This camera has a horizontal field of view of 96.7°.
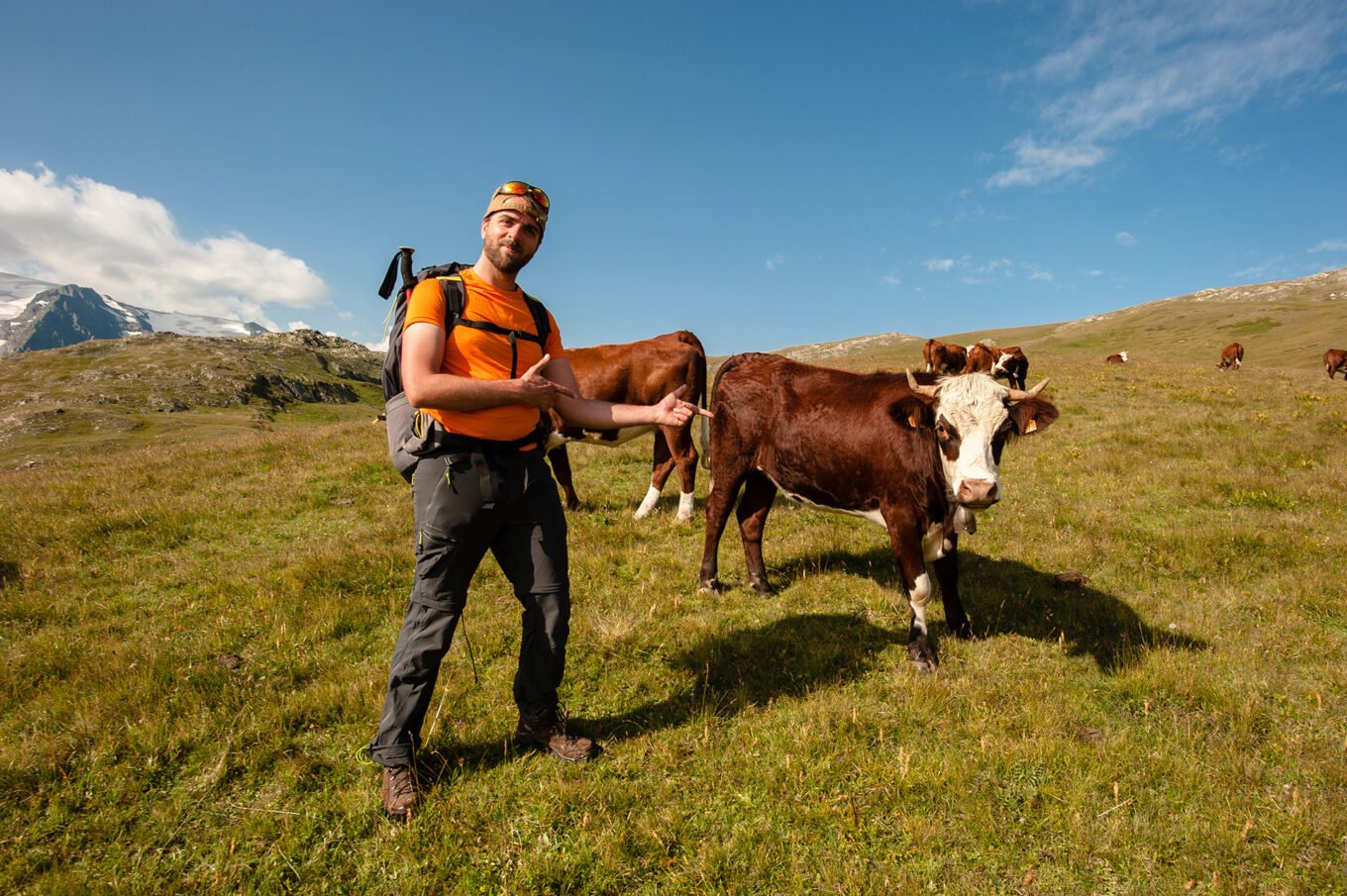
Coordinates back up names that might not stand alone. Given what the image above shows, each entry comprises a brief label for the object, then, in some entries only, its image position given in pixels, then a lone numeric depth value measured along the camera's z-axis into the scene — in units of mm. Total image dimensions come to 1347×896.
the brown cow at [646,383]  9828
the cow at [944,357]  26750
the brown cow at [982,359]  24766
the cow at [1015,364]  22891
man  3357
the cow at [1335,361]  33375
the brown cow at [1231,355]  36500
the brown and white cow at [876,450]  4898
